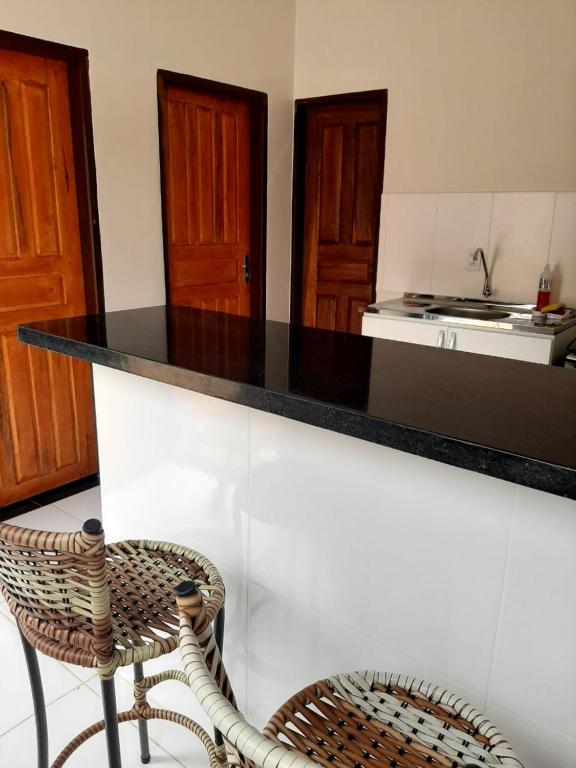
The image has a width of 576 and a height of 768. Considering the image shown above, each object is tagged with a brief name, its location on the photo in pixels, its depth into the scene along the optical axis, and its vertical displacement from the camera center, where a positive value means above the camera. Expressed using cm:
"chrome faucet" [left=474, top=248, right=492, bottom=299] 328 -28
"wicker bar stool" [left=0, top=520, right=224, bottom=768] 96 -71
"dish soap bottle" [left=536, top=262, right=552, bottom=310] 302 -32
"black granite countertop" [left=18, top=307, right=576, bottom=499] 78 -28
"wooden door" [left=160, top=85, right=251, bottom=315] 330 +10
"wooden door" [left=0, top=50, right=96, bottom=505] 261 -27
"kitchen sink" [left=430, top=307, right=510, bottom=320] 313 -47
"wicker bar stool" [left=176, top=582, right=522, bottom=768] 71 -70
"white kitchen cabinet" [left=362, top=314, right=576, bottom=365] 266 -53
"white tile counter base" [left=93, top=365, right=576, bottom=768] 90 -59
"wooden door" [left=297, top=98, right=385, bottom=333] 378 +6
